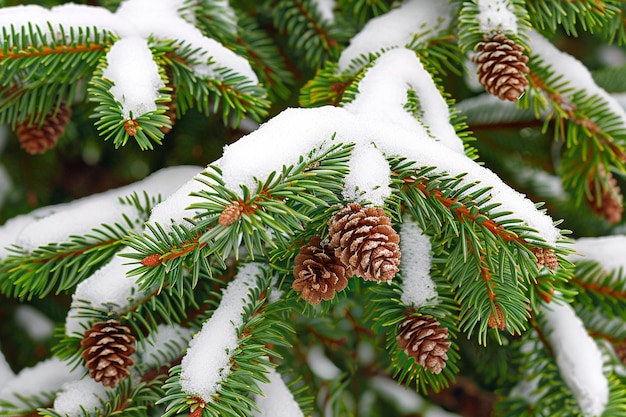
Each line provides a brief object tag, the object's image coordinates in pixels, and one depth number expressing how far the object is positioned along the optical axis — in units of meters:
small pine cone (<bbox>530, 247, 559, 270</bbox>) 0.97
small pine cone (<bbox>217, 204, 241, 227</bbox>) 0.94
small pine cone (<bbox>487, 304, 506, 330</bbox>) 1.00
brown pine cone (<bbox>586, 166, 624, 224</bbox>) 1.19
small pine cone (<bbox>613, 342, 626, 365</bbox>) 1.16
